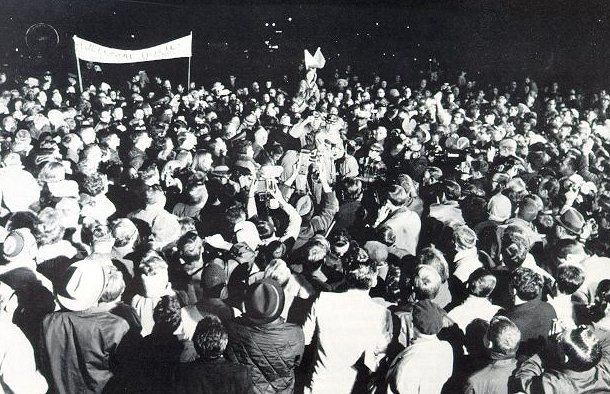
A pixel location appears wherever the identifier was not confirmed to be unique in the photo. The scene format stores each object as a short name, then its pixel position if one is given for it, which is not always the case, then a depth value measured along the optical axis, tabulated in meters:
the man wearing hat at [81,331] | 2.38
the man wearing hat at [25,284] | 2.76
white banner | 8.08
